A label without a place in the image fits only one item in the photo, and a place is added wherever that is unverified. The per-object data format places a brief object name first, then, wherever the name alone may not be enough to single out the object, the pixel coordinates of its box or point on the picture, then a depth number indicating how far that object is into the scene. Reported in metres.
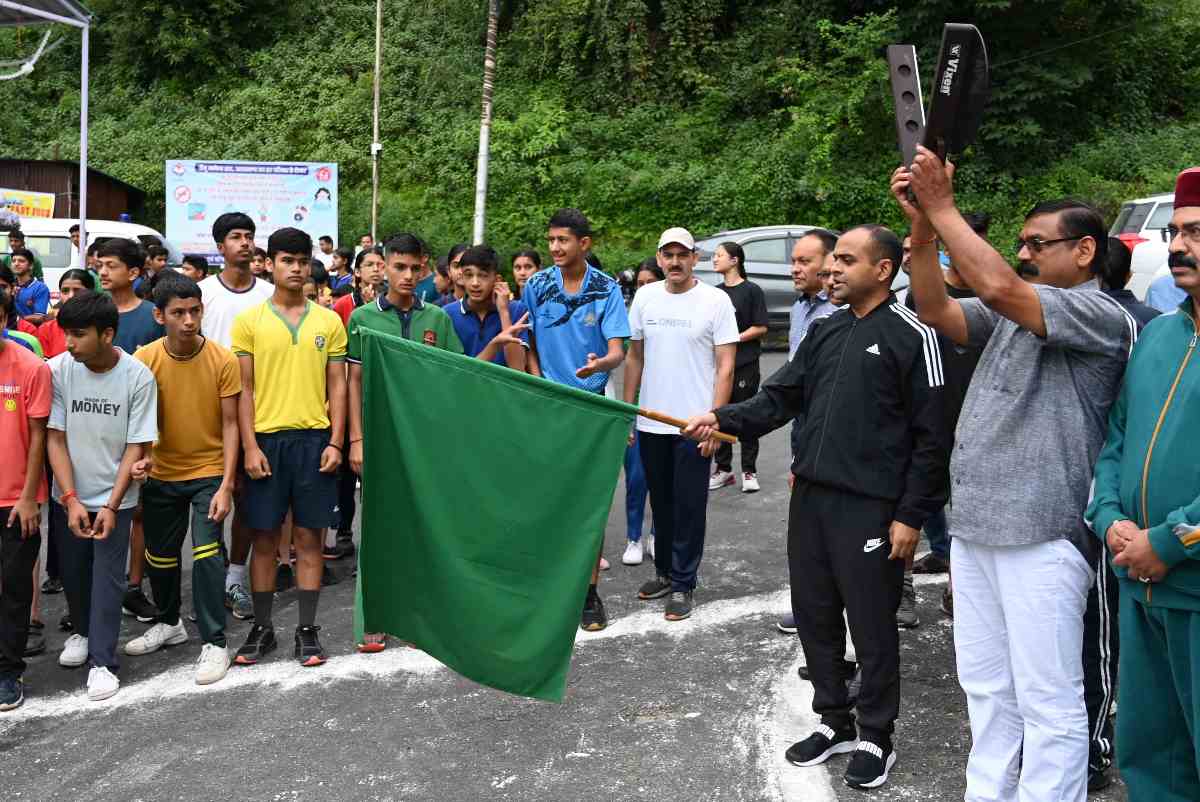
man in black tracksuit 4.18
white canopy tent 11.00
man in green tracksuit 3.04
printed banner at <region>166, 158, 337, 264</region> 21.02
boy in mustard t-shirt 5.43
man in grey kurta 3.44
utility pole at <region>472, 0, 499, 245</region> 20.03
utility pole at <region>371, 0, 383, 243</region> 25.25
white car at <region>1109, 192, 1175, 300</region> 11.62
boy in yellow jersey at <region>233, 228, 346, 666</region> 5.57
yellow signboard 21.56
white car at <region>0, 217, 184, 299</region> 16.64
